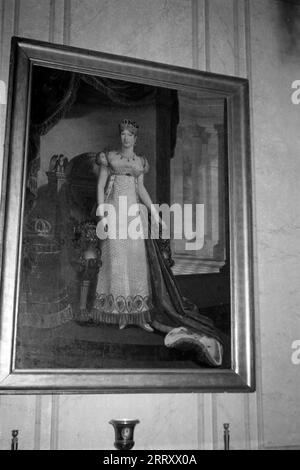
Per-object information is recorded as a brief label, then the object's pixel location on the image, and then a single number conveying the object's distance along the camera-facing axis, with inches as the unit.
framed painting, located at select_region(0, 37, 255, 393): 125.9
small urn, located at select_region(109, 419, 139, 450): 117.7
